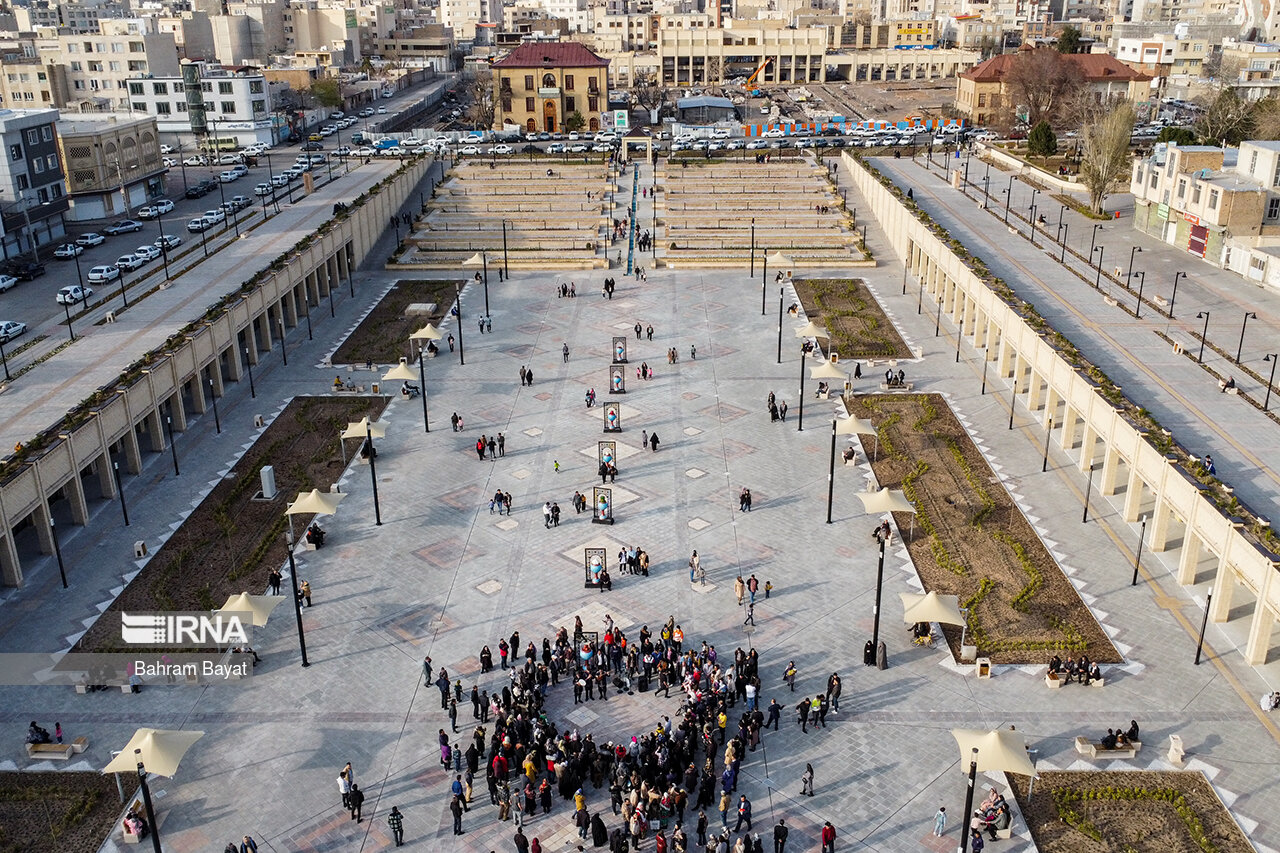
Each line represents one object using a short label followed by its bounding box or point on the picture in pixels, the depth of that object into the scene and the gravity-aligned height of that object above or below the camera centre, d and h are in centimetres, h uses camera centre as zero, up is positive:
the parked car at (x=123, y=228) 8925 -1339
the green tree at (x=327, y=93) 15750 -626
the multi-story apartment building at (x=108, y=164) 9269 -909
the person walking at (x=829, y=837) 2528 -1727
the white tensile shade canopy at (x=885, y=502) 3969 -1598
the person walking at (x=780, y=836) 2525 -1722
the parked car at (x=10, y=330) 6225 -1475
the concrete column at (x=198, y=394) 5166 -1521
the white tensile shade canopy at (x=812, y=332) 5838 -1489
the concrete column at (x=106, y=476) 4328 -1561
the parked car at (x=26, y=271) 7606 -1403
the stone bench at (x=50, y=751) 2898 -1720
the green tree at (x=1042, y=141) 10994 -1053
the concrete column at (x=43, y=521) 3853 -1534
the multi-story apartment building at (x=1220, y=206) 6869 -1127
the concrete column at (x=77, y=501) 4088 -1567
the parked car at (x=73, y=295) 6606 -1392
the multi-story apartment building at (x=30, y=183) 8125 -920
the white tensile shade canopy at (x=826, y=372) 5187 -1497
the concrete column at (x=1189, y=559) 3581 -1635
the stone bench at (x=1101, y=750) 2850 -1758
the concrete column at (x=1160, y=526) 3784 -1626
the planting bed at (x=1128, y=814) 2592 -1791
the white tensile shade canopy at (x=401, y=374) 5159 -1442
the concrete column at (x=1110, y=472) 4206 -1600
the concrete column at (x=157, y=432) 4728 -1541
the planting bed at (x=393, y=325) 6034 -1556
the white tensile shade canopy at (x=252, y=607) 3369 -1605
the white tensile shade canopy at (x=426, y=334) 5750 -1419
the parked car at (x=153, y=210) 9425 -1278
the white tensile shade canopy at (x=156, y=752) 2577 -1555
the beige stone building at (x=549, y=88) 14700 -593
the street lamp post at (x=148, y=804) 2403 -1546
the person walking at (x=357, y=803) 2664 -1723
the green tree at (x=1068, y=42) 15450 -185
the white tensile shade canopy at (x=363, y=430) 4422 -1469
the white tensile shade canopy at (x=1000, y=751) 2630 -1626
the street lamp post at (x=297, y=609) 3222 -1546
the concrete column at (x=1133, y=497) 4008 -1609
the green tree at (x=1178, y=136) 9625 -921
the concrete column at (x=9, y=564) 3656 -1592
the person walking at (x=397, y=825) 2603 -1731
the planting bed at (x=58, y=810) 2631 -1752
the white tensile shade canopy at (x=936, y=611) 3259 -1620
